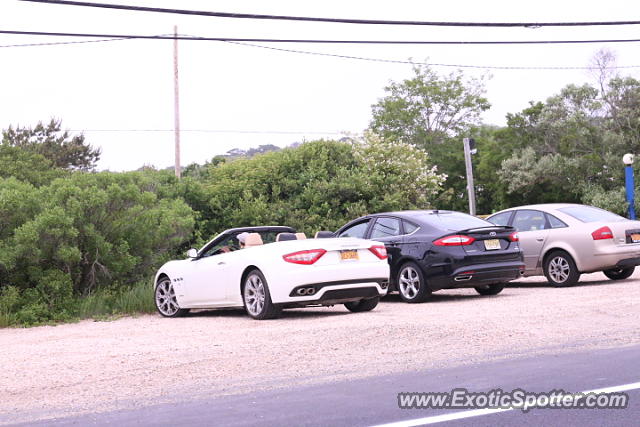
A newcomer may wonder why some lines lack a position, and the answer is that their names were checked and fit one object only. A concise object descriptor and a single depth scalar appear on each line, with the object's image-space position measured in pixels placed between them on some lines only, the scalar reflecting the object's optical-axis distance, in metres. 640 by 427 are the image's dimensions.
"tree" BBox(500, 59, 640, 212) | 54.56
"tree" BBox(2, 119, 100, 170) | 65.19
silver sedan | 15.80
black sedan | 14.06
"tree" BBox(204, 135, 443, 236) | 24.41
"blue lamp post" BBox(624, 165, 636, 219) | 28.91
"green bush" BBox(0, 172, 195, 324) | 14.37
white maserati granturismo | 12.14
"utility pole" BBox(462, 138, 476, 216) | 25.81
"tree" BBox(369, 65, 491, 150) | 76.19
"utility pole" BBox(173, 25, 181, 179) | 39.94
